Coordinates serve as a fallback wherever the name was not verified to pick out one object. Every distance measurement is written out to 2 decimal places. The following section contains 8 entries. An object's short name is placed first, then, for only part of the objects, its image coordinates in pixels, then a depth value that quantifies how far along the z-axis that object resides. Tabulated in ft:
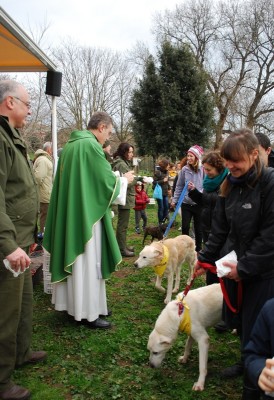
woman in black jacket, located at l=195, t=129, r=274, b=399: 8.14
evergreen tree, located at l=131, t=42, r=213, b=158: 70.08
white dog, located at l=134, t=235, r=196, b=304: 17.11
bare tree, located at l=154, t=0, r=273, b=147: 100.73
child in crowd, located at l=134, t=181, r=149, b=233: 33.14
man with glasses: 9.26
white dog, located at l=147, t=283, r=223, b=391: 10.96
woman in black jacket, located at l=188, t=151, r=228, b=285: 14.17
